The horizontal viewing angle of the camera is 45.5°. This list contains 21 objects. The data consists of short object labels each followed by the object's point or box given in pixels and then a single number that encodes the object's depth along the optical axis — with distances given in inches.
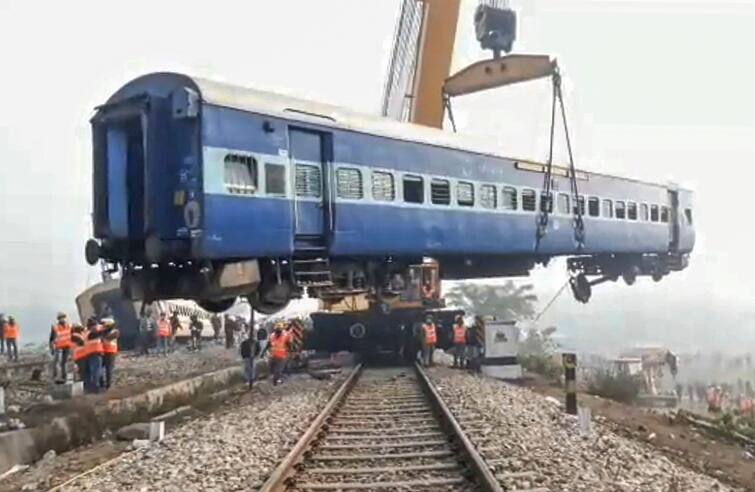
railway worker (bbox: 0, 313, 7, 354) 955.3
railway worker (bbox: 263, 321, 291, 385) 633.6
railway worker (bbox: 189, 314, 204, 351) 1103.6
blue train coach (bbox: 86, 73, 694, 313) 389.7
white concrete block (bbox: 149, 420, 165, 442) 400.5
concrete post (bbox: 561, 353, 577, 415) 462.3
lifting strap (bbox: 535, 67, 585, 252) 624.2
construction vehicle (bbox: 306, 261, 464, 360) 714.2
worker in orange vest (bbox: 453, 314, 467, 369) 774.5
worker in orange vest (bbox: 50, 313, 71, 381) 652.7
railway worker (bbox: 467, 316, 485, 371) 757.3
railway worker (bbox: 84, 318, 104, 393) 569.6
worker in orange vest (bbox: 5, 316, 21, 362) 905.5
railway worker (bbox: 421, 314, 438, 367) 741.3
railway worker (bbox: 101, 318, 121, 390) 577.9
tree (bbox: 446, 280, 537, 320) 2049.7
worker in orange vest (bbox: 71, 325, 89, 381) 572.7
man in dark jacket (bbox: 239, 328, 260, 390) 615.8
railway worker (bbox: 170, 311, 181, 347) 1084.5
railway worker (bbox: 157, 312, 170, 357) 999.6
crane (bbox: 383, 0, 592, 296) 713.0
